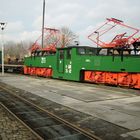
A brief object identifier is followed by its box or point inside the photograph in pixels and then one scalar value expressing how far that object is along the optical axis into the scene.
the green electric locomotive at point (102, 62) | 10.71
